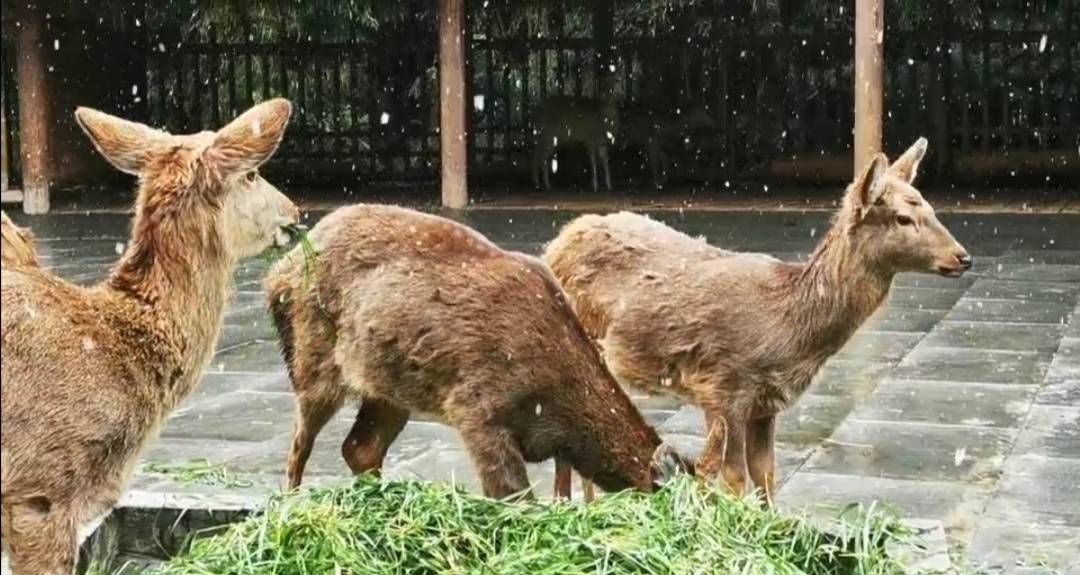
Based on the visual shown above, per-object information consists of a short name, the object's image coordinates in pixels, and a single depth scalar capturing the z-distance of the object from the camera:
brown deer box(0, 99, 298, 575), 3.82
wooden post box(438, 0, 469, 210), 19.67
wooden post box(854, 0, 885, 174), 17.52
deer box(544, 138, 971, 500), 5.87
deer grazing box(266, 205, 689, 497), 4.96
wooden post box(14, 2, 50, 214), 20.69
